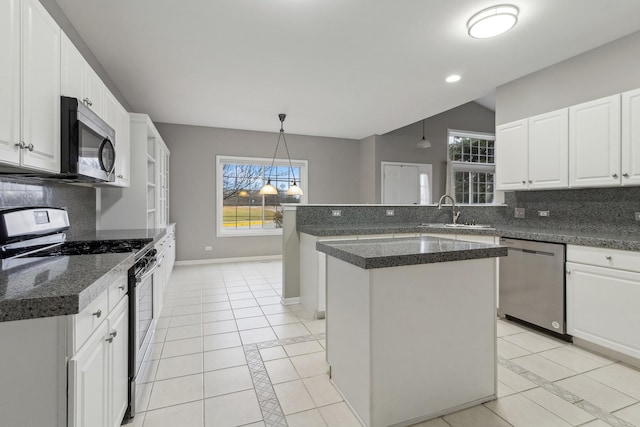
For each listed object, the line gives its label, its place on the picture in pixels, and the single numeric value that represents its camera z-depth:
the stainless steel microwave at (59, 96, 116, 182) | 1.75
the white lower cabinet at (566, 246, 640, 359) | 2.19
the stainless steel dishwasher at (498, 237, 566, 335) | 2.62
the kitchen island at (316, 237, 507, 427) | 1.57
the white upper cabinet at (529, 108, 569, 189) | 3.06
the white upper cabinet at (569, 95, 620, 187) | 2.70
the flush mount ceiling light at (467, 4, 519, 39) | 2.47
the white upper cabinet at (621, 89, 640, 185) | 2.55
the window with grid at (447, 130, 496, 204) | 7.23
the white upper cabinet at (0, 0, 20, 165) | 1.26
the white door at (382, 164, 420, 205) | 6.82
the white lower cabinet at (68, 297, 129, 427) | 1.02
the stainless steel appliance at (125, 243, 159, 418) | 1.71
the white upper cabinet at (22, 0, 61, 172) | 1.42
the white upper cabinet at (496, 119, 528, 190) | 3.44
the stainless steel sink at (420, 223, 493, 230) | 3.33
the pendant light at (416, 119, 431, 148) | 6.55
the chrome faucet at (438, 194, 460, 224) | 3.98
